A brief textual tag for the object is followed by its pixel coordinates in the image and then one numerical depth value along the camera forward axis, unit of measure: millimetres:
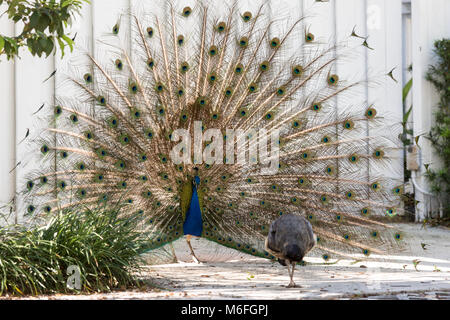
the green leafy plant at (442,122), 9125
